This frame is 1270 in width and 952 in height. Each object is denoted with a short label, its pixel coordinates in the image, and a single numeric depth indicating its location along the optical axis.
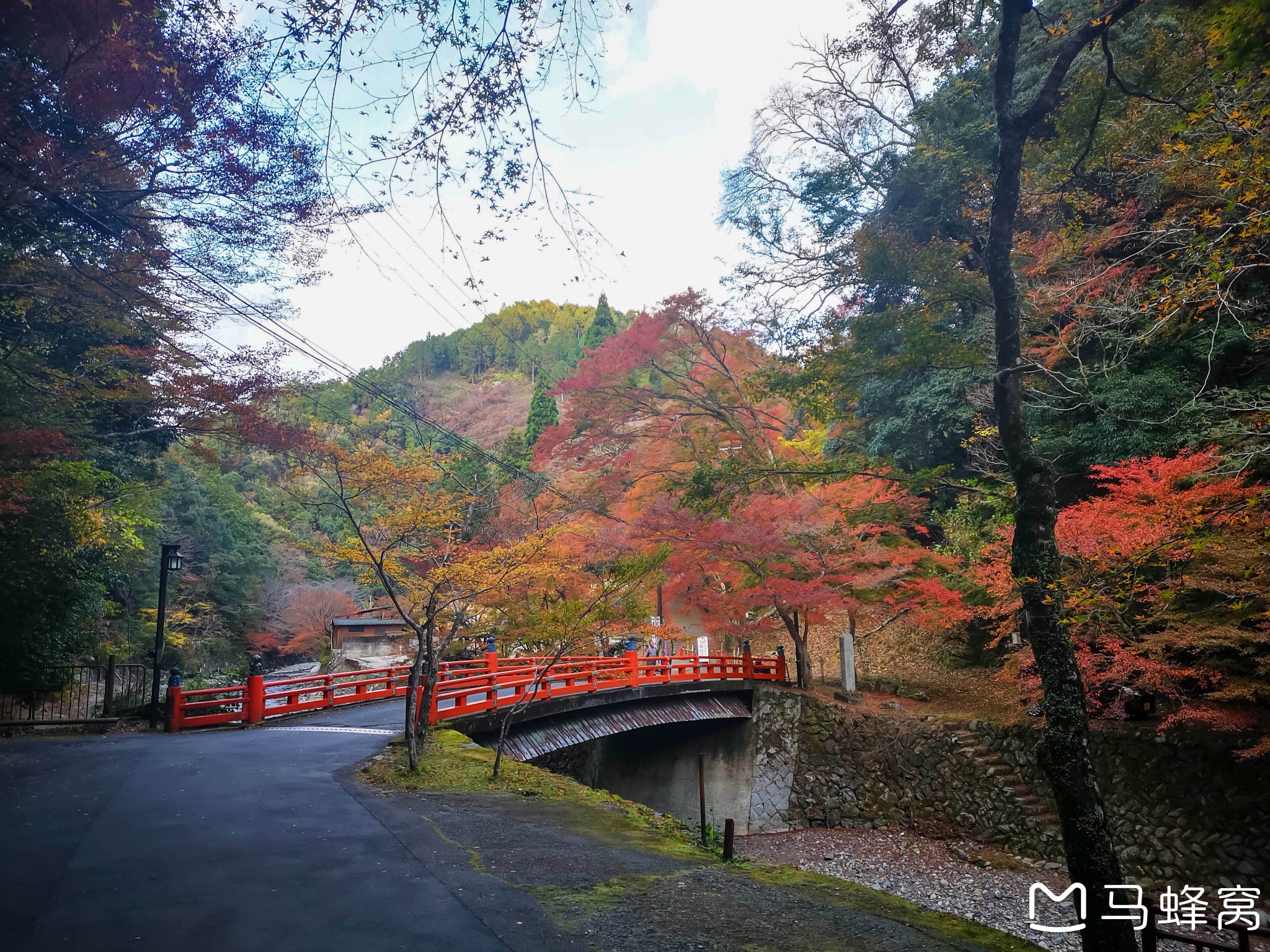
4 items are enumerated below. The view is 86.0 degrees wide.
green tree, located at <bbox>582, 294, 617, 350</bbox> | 41.94
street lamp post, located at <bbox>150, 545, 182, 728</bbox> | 13.55
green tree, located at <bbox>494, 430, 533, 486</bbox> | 33.50
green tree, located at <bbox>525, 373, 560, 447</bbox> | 34.66
